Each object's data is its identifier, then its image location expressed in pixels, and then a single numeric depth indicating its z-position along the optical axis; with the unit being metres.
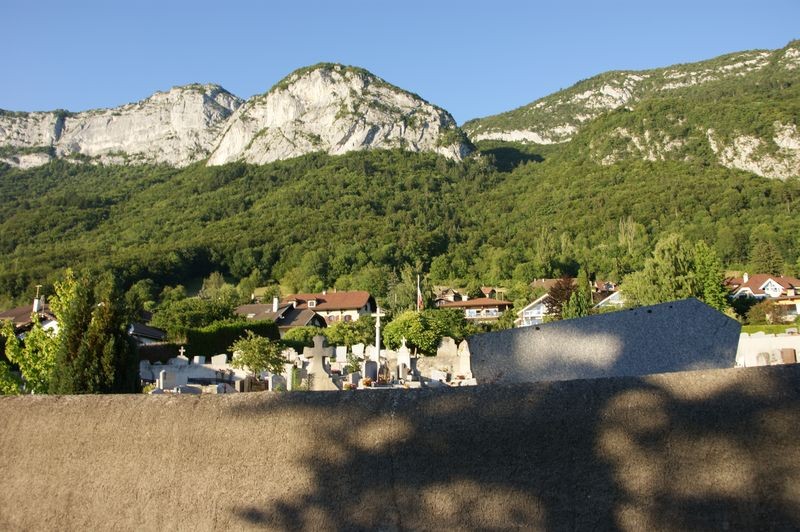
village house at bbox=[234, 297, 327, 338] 65.12
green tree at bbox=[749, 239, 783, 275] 78.46
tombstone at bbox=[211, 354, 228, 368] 27.41
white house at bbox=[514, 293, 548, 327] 70.10
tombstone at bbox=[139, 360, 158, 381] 23.75
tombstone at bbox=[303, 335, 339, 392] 17.02
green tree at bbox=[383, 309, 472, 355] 39.75
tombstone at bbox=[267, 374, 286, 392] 20.55
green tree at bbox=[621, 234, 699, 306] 48.69
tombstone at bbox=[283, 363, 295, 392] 20.15
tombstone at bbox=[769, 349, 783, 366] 20.43
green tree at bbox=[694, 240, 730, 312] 49.78
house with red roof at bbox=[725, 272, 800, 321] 67.31
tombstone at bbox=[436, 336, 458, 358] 34.65
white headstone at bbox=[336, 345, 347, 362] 30.71
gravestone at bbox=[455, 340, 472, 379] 25.34
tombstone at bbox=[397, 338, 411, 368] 27.50
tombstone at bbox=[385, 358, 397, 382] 25.68
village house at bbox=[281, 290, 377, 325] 79.44
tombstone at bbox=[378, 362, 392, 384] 24.69
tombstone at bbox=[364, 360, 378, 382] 25.29
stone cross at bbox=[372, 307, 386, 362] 28.94
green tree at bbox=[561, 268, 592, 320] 50.50
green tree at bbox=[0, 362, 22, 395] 12.42
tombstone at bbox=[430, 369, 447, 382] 24.64
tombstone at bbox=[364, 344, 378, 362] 29.99
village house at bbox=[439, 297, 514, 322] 78.99
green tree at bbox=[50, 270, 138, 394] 11.17
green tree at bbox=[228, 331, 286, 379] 25.64
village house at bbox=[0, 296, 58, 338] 35.13
